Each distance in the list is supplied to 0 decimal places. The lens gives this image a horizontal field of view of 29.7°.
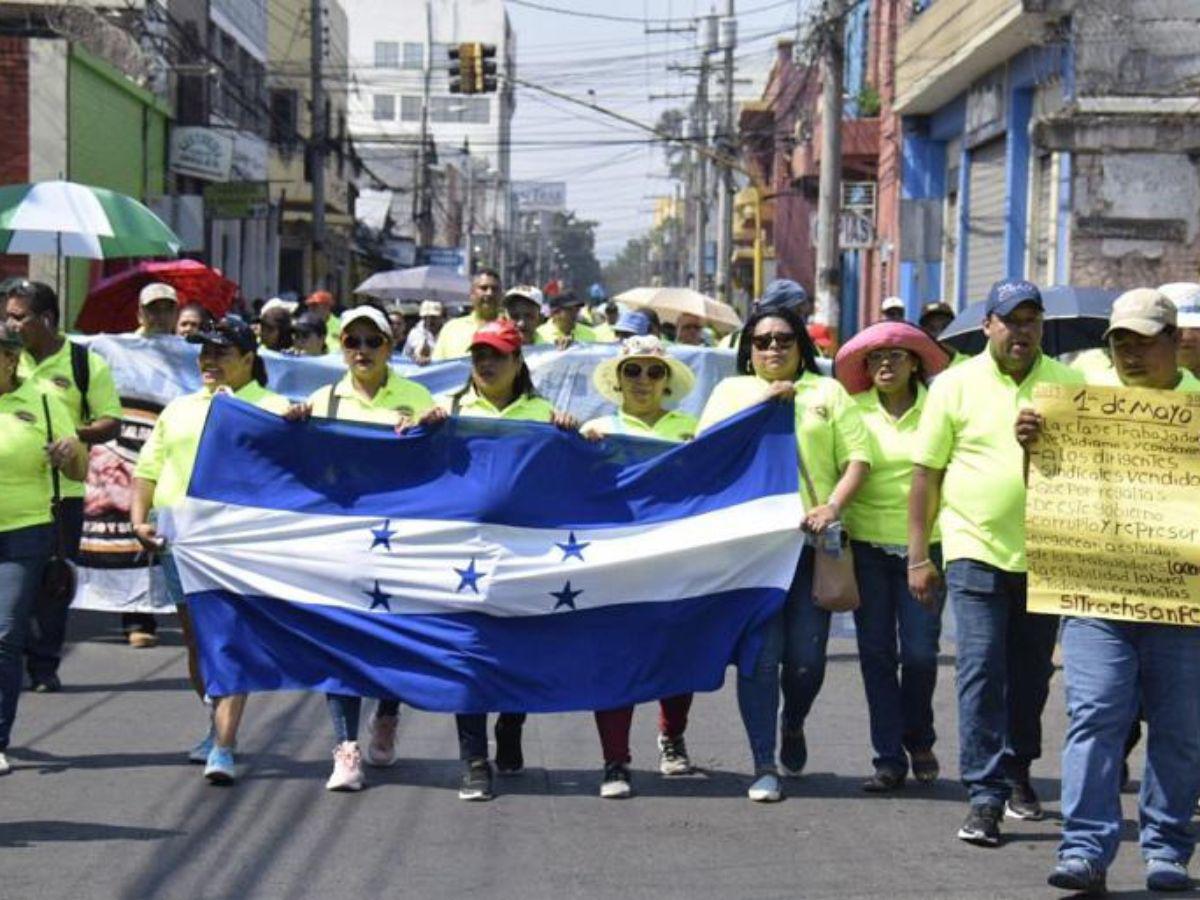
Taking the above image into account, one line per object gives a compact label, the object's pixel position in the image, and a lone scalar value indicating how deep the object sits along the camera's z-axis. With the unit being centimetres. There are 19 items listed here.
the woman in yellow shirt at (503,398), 902
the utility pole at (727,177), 4862
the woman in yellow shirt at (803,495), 877
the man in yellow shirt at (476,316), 1603
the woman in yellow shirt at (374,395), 916
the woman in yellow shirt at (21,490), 917
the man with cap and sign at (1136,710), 717
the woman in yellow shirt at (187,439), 918
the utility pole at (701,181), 6253
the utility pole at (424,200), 7581
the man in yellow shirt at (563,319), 1714
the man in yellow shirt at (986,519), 799
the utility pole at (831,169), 2688
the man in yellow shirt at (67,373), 1073
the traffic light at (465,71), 3847
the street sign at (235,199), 3509
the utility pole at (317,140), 4112
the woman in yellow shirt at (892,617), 889
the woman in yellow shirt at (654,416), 921
